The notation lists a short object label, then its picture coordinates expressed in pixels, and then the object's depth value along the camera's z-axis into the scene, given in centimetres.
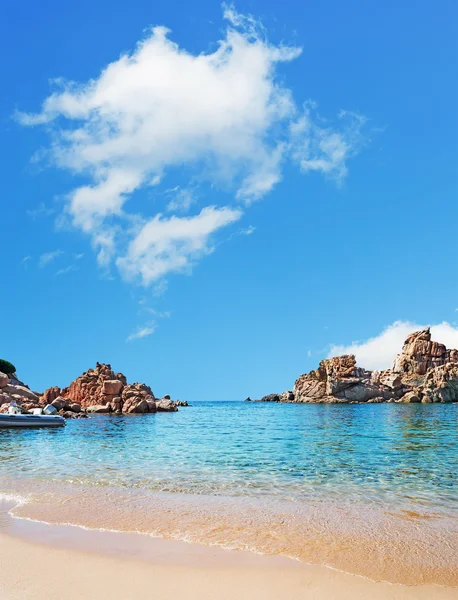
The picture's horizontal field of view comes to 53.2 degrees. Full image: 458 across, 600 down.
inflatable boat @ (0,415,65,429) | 4009
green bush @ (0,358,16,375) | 7544
